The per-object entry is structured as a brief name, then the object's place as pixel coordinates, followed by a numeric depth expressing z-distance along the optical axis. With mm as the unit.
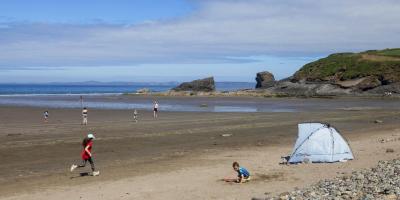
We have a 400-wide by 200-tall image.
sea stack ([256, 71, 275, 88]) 128625
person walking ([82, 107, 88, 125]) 39062
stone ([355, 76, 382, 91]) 103562
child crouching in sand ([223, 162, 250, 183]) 17156
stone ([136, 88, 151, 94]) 123312
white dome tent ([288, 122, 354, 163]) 20969
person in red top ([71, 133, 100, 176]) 18297
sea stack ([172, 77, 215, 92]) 123375
